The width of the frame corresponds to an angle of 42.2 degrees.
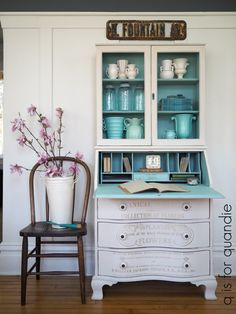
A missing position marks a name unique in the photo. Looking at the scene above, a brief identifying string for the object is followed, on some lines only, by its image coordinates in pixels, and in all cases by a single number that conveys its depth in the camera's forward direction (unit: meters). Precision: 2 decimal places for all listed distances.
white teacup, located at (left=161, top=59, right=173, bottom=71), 2.39
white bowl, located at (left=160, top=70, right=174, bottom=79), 2.40
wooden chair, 2.06
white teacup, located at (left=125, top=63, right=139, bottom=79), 2.41
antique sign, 2.49
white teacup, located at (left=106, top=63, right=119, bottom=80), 2.40
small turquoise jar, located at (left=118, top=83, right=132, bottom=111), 2.46
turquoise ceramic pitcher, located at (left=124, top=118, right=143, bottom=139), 2.41
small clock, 2.44
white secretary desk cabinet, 2.07
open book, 2.00
